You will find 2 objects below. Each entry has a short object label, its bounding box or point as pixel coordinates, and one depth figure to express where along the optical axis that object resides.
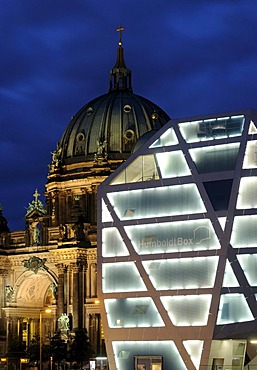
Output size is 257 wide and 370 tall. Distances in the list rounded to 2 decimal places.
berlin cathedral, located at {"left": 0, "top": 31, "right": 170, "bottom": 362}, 139.12
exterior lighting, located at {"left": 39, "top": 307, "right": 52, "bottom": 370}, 139.02
